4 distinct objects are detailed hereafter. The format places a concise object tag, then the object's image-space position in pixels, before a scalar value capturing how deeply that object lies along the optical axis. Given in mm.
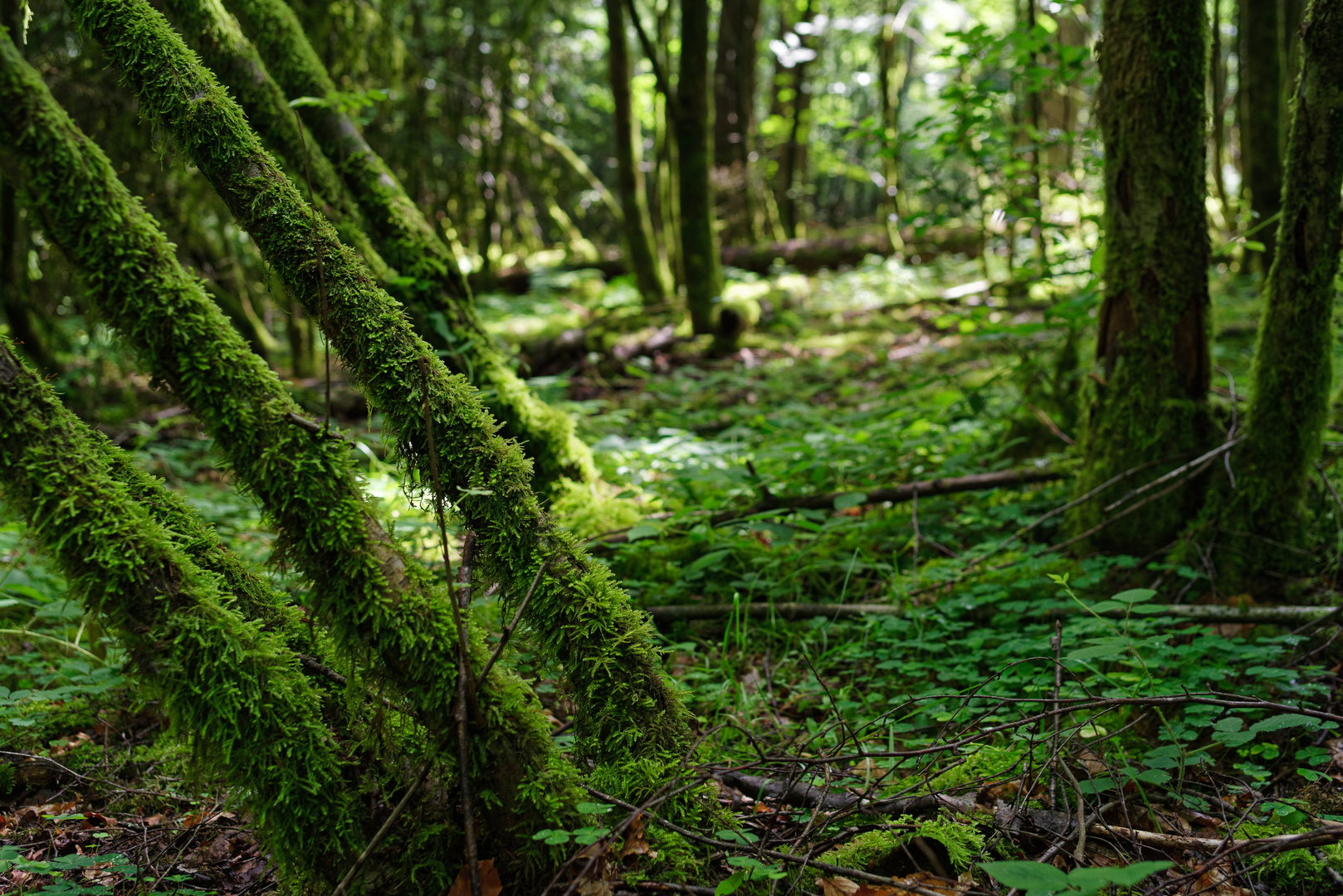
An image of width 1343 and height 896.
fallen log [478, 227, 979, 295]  14508
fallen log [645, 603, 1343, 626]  2738
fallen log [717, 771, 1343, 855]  1785
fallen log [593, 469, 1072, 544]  3926
